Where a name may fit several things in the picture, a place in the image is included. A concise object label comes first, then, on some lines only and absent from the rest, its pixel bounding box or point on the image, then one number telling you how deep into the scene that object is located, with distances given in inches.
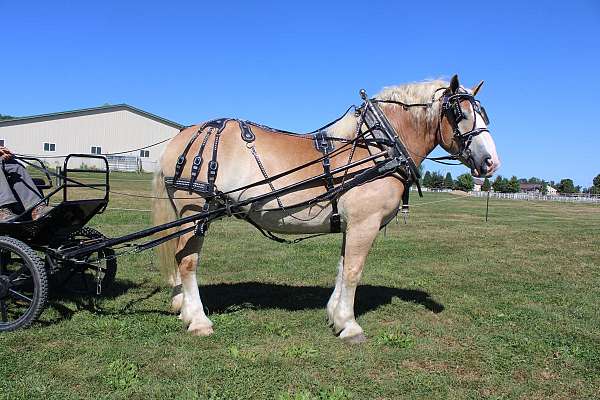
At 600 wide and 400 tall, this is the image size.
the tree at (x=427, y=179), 3808.1
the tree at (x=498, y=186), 4077.3
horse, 204.2
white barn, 1999.3
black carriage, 200.5
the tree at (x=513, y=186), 4158.5
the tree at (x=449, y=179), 4180.4
